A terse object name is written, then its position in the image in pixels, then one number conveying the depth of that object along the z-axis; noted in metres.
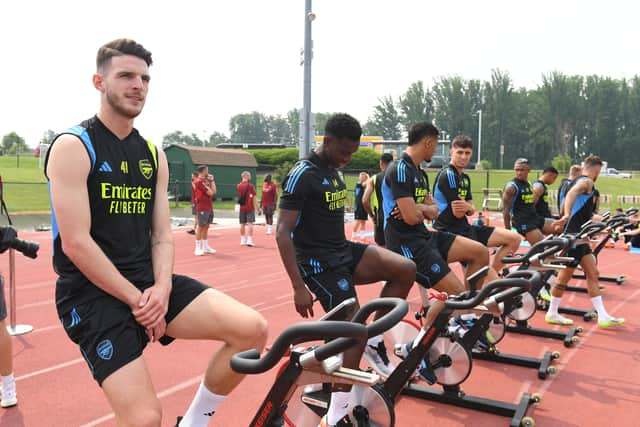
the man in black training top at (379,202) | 5.84
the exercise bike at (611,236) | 6.55
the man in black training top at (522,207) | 7.59
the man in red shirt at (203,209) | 12.18
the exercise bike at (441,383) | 2.79
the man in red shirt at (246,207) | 13.91
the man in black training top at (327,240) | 3.31
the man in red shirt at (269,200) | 16.44
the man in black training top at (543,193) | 8.27
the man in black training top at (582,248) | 6.20
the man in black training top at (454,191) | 5.15
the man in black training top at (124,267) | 2.07
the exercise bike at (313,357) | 1.54
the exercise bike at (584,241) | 5.51
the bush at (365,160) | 40.38
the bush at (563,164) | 49.75
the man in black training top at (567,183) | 8.49
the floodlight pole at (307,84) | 10.77
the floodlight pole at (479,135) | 75.44
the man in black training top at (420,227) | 4.21
